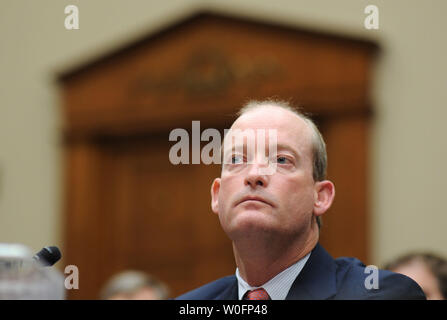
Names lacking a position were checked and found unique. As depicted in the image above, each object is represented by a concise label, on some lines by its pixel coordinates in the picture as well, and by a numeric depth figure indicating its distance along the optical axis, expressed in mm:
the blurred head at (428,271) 5187
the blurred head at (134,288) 6609
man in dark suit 3146
